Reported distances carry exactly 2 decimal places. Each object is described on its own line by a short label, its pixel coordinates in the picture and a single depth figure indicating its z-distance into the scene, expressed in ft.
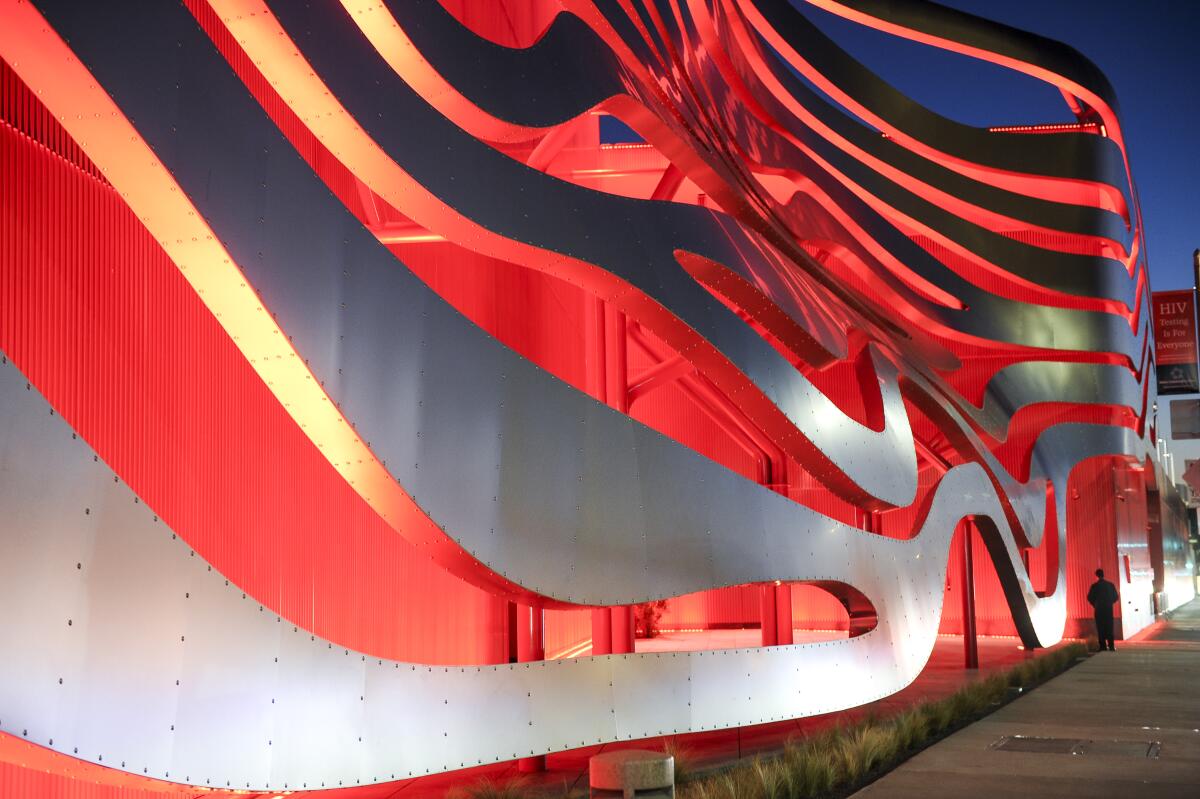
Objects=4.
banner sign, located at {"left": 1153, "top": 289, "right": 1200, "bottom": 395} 114.01
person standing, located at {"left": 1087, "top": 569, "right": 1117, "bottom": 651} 71.82
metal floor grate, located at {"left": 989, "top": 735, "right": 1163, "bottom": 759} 32.50
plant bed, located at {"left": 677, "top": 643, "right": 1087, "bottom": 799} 26.53
